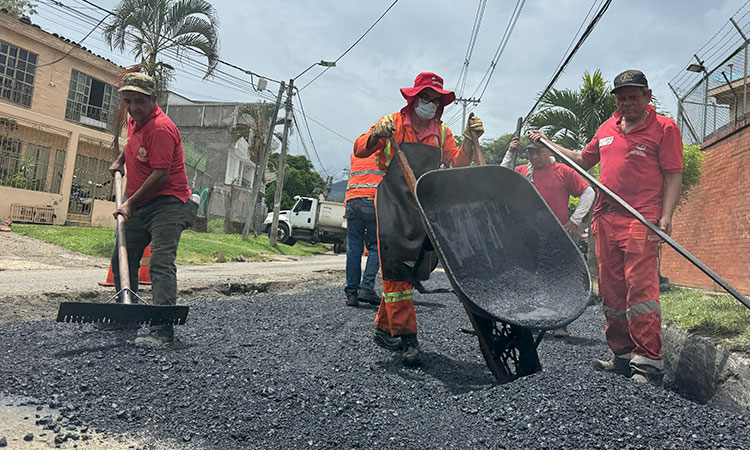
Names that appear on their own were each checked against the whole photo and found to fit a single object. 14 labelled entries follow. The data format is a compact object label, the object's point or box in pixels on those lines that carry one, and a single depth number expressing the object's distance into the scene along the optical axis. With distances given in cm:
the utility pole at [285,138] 2012
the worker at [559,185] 449
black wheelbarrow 227
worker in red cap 293
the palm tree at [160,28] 1045
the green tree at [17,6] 1600
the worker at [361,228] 486
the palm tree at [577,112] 1167
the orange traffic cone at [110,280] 482
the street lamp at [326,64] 1854
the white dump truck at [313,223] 2059
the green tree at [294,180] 3790
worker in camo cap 320
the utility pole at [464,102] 3686
